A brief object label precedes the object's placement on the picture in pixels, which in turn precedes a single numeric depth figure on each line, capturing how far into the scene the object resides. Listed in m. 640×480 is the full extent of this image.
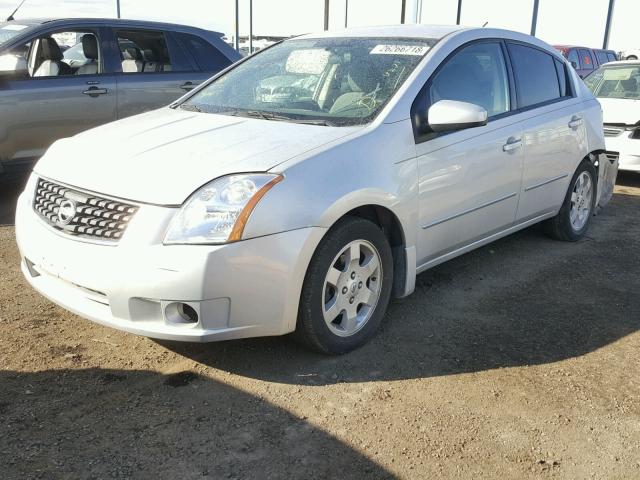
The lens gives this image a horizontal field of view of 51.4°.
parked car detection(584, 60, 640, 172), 7.64
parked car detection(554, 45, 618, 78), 18.28
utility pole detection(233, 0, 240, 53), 23.90
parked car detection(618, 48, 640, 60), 22.67
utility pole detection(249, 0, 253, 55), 25.00
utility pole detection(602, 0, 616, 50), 33.10
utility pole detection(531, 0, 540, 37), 29.06
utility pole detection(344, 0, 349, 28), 26.47
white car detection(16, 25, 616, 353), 2.88
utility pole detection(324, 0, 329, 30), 23.33
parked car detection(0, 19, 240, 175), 6.08
